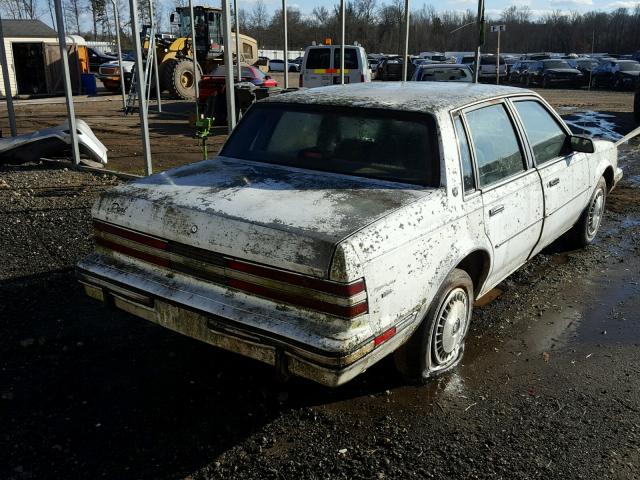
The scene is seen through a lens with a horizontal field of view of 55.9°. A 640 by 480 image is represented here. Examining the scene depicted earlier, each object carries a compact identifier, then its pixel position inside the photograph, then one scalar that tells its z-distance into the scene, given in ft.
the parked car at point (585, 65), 107.24
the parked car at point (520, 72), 114.92
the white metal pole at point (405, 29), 32.99
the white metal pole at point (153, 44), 44.91
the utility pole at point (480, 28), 35.80
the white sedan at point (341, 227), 9.11
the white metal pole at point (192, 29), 45.63
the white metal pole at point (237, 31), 47.92
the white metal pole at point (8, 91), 32.44
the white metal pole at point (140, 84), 23.67
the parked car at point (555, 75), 105.19
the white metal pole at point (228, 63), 21.80
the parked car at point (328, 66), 52.44
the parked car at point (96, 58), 127.42
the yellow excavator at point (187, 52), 72.10
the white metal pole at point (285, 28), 39.42
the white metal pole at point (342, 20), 34.22
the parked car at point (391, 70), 105.70
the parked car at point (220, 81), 53.62
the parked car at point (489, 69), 112.16
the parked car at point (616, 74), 99.55
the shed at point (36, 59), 77.87
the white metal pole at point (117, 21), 45.50
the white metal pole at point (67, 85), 27.07
